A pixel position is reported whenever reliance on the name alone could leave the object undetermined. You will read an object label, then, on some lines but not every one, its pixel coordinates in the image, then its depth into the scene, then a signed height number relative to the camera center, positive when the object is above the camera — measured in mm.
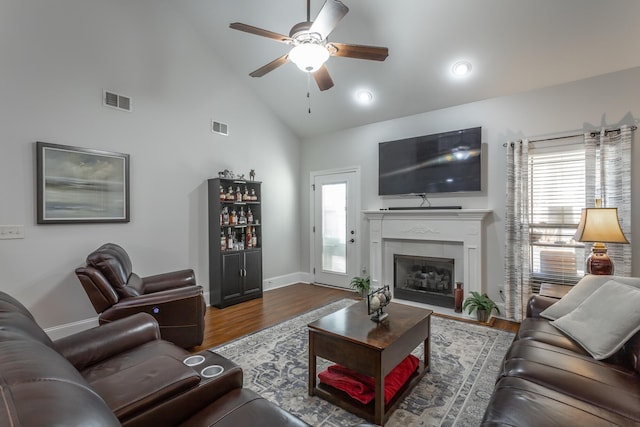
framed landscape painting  3162 +321
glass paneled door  5402 -262
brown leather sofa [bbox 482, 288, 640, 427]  1282 -855
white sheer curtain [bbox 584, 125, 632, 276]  3211 +371
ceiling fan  2340 +1435
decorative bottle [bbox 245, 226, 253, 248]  4972 -422
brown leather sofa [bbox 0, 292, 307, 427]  658 -794
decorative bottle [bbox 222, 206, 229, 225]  4684 -43
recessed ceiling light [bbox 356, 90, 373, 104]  4629 +1777
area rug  2059 -1348
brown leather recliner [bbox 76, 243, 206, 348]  2584 -767
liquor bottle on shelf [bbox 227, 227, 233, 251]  4699 -415
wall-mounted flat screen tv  4109 +705
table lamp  2666 -186
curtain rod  3219 +878
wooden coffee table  1967 -935
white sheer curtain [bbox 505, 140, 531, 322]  3758 -263
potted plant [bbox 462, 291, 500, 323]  3783 -1165
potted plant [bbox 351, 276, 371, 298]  4789 -1132
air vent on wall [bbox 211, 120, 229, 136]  4664 +1324
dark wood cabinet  4457 -436
